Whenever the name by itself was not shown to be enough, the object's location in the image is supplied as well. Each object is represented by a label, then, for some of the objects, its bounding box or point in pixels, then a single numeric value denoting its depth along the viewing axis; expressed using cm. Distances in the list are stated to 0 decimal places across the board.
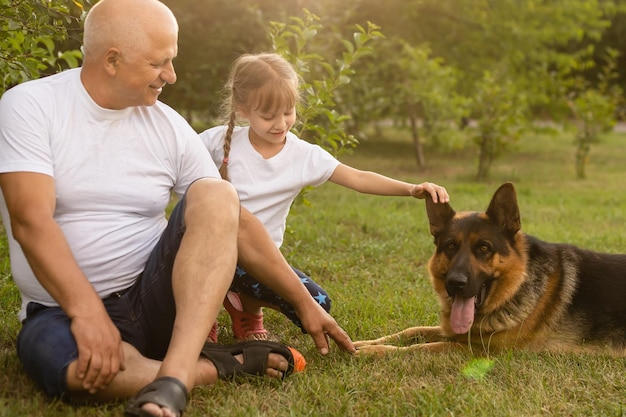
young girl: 353
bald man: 248
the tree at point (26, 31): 373
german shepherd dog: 367
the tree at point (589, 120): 1259
